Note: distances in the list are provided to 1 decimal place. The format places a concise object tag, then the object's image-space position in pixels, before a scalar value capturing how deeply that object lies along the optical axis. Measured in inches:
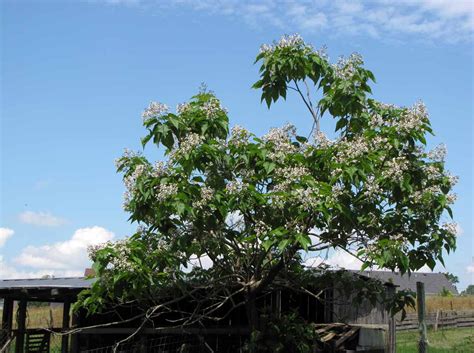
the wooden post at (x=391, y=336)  495.8
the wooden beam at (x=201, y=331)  476.7
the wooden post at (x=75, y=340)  523.8
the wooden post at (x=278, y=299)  483.8
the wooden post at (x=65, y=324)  548.9
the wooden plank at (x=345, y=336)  446.5
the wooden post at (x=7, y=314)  568.4
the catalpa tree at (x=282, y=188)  322.0
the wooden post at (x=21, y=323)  556.4
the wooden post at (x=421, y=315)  325.7
